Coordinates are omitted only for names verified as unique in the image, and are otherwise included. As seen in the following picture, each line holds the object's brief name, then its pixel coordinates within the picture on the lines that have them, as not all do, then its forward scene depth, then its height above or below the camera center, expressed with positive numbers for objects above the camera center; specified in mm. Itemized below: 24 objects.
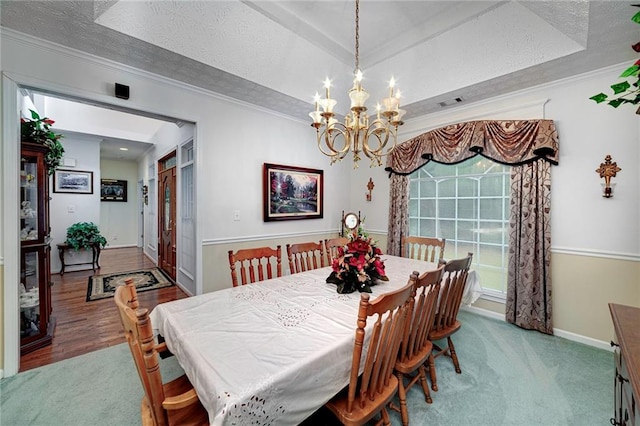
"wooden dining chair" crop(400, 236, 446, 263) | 2852 -365
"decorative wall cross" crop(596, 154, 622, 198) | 2426 +374
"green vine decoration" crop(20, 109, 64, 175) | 2354 +735
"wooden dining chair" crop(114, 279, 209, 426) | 898 -608
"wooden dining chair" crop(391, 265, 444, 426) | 1538 -783
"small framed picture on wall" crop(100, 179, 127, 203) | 7409 +630
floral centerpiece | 1901 -413
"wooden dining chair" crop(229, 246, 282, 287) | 2141 -403
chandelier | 1910 +721
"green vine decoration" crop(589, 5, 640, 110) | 1051 +584
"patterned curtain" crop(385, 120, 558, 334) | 2729 +134
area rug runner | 3917 -1209
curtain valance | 2709 +814
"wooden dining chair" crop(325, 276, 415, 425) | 1126 -734
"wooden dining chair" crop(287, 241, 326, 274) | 2564 -436
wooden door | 4582 -67
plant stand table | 4977 -847
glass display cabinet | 2355 -365
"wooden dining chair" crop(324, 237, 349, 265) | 2902 -397
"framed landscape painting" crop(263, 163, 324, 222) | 3594 +282
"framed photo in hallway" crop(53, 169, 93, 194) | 5355 +634
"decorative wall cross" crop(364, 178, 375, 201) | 4359 +417
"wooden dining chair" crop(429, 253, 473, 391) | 1827 -721
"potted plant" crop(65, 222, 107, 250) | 5002 -485
